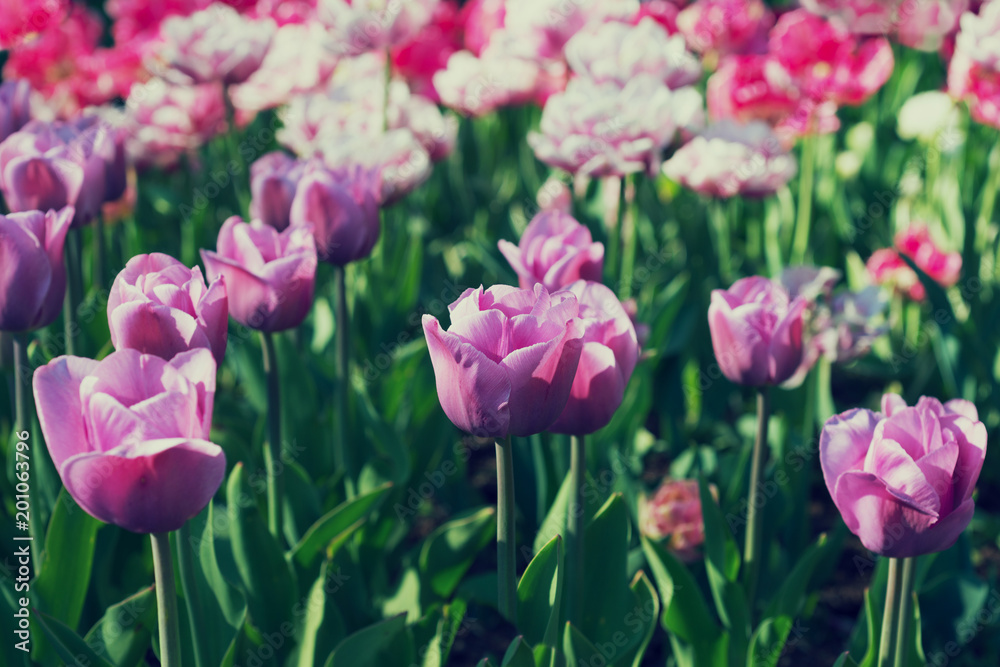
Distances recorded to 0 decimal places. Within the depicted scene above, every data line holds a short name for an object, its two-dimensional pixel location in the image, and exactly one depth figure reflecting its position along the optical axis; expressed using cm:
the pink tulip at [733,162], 208
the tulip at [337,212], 141
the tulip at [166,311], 93
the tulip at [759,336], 121
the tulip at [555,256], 127
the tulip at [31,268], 109
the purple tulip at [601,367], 99
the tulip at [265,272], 119
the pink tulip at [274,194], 154
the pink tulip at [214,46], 230
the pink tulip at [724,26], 296
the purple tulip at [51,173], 144
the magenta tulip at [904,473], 90
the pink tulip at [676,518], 162
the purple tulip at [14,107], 178
